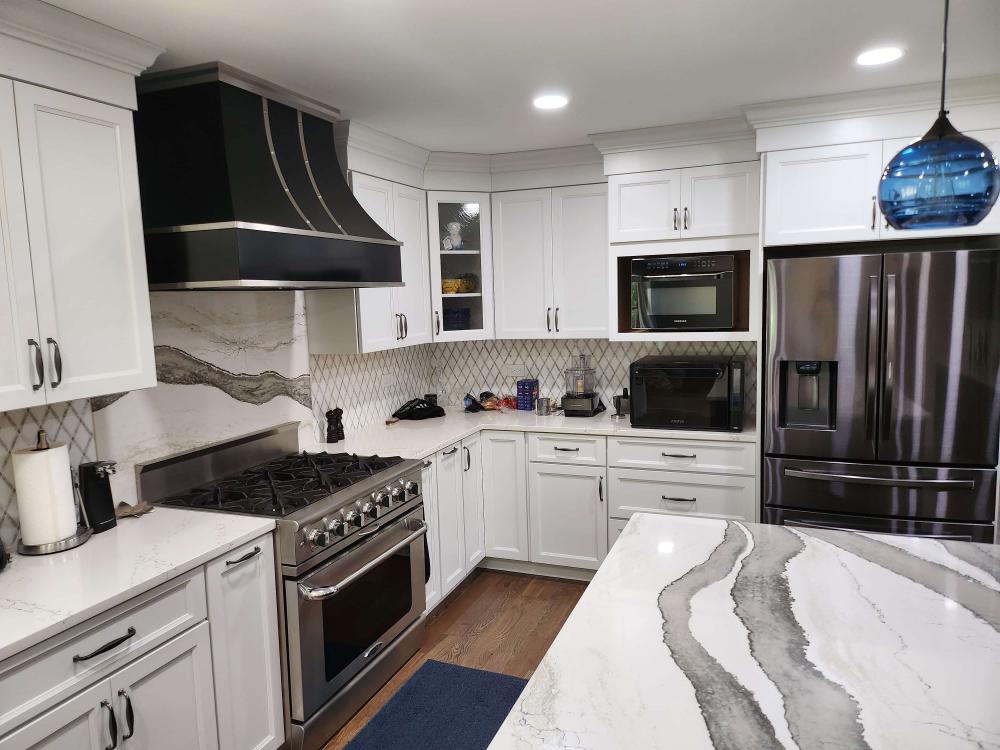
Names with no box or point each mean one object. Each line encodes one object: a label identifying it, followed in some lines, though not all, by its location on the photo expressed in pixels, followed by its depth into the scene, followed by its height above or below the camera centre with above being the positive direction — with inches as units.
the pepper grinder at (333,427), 135.8 -20.8
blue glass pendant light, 50.1 +9.4
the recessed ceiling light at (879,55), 94.7 +36.1
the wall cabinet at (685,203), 133.6 +22.5
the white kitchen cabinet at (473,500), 143.6 -39.1
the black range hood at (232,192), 84.7 +18.0
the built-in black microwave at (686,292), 137.1 +4.4
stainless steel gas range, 91.0 -33.5
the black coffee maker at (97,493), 82.8 -20.2
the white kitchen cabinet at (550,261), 153.3 +12.9
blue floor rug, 99.4 -61.1
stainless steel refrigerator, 111.6 -14.2
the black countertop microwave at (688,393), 134.9 -16.1
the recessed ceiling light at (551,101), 112.0 +36.4
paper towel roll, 76.5 -18.4
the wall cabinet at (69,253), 70.9 +8.8
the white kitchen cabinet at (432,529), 127.2 -40.0
